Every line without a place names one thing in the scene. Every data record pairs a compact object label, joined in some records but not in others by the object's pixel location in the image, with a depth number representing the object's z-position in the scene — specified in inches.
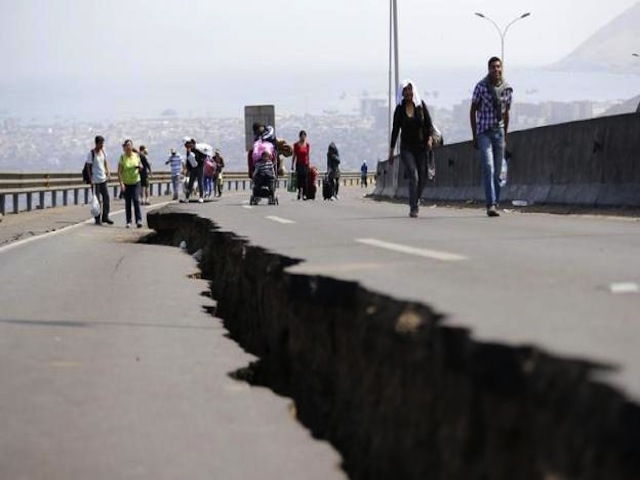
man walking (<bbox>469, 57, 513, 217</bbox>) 625.9
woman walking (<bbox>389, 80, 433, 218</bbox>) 635.5
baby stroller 999.6
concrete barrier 640.4
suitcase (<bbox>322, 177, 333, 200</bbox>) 1425.9
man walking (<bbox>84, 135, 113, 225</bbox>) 974.4
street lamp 2714.1
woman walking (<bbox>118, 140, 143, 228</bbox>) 947.5
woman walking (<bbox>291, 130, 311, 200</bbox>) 1285.7
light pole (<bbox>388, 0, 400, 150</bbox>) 2014.0
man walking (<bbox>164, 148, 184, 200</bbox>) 1722.4
